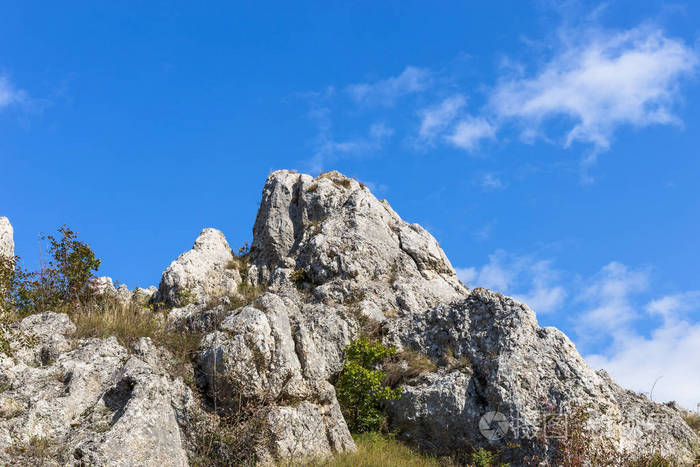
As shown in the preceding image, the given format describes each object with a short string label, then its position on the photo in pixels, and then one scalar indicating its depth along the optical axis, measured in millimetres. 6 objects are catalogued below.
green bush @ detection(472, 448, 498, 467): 15523
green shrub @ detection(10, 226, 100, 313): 20891
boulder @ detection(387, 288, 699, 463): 16078
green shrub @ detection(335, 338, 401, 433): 17750
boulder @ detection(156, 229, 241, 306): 24734
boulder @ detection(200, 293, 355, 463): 15453
